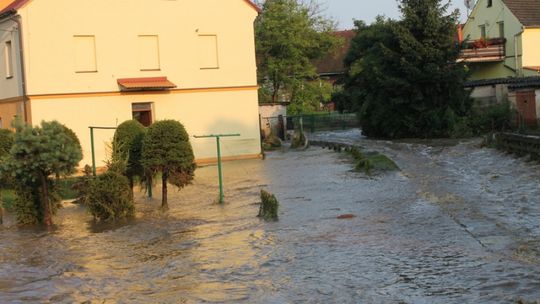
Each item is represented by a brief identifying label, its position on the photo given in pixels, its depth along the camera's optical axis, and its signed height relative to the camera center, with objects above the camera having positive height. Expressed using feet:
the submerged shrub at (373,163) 74.64 -6.77
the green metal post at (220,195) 55.06 -6.64
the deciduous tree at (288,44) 176.24 +15.47
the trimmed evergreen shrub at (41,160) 44.24 -2.66
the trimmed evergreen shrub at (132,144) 55.26 -2.31
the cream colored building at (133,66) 90.53 +6.38
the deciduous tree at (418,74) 122.62 +4.51
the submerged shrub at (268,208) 46.01 -6.55
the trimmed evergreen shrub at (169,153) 50.31 -2.87
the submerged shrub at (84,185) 50.88 -4.99
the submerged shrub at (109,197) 47.55 -5.51
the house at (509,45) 159.12 +11.61
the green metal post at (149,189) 57.52 -6.34
